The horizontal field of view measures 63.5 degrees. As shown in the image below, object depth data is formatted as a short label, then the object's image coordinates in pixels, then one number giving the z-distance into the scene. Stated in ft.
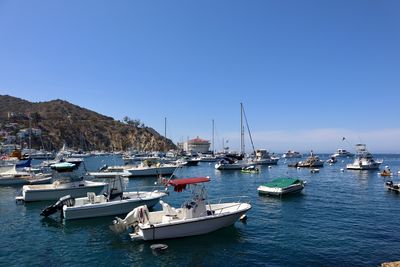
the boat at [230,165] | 271.69
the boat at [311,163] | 307.99
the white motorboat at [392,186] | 145.28
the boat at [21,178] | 160.76
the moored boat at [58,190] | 112.78
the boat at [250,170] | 246.84
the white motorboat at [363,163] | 275.39
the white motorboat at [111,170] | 205.82
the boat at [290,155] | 568.90
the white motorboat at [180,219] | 69.67
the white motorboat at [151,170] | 211.18
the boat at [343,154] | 590.55
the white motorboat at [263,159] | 346.50
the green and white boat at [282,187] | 129.90
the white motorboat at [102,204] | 87.35
